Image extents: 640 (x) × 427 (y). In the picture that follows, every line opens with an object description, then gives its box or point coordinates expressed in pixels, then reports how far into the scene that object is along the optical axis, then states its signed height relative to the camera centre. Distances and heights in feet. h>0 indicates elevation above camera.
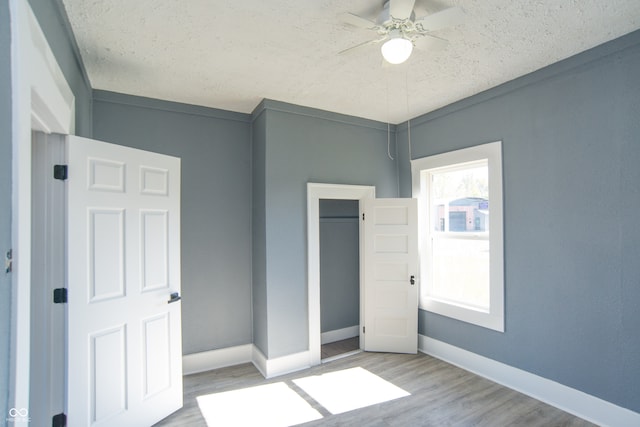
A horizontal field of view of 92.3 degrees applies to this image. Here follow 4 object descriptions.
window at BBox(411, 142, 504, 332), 10.10 -0.55
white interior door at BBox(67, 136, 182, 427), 6.55 -1.54
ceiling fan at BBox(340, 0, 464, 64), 5.70 +3.83
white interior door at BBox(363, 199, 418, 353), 12.34 -2.28
